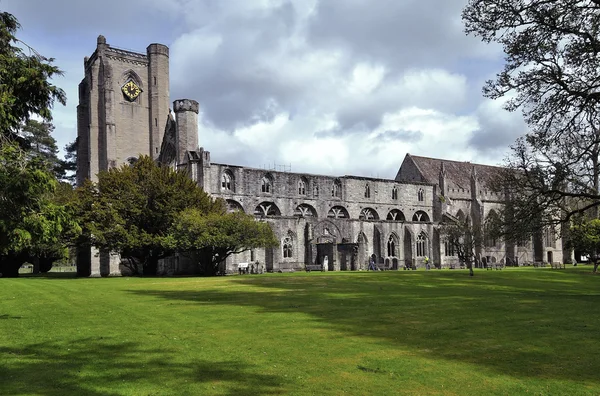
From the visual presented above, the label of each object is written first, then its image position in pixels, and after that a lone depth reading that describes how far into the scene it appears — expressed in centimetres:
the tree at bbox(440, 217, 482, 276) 4250
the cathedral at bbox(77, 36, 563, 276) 5269
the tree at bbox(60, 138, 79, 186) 7406
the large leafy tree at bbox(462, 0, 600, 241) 1691
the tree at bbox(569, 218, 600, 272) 4528
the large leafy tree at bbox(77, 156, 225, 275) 3891
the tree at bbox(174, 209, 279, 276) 3816
